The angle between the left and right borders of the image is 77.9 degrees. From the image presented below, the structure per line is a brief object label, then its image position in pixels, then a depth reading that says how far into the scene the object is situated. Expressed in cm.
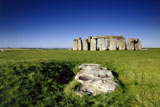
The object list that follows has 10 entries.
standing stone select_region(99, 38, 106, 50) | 2252
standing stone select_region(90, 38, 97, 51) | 2321
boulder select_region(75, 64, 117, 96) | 552
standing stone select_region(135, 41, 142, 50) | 2274
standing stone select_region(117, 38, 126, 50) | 2200
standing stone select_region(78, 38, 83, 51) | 2540
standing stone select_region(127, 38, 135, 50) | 2203
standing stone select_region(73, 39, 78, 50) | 2680
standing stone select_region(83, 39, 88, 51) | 2439
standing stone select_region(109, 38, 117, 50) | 2182
